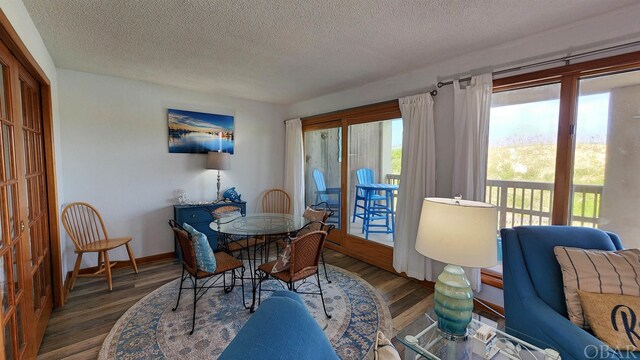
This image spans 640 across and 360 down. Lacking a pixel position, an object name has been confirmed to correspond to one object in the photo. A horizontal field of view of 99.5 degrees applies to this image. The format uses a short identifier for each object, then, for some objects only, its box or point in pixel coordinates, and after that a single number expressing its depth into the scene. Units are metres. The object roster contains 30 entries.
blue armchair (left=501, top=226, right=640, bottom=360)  1.39
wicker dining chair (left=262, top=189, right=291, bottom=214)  4.75
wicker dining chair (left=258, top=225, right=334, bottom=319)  2.22
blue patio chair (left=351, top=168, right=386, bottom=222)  3.77
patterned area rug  1.96
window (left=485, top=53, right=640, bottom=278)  1.98
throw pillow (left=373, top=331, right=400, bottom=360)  0.78
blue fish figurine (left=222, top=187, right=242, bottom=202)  4.16
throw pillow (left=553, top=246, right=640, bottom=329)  1.43
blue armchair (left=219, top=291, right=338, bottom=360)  0.64
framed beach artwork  3.77
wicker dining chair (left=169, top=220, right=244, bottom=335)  2.23
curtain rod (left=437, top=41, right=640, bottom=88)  1.86
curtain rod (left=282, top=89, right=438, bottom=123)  2.87
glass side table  1.33
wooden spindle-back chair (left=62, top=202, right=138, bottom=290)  2.85
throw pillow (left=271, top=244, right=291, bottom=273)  2.28
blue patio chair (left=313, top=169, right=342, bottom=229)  4.21
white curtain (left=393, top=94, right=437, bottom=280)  2.90
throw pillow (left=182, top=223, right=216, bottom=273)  2.17
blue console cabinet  3.57
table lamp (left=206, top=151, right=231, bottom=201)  3.82
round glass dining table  2.56
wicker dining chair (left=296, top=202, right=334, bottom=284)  2.84
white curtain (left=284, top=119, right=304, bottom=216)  4.58
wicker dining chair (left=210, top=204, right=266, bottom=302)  3.13
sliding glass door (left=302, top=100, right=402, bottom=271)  3.49
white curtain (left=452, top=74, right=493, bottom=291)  2.47
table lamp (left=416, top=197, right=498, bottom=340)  1.35
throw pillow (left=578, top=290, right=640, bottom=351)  1.29
